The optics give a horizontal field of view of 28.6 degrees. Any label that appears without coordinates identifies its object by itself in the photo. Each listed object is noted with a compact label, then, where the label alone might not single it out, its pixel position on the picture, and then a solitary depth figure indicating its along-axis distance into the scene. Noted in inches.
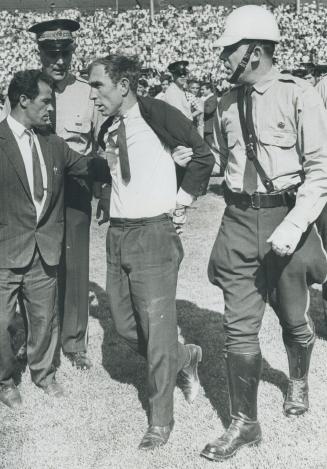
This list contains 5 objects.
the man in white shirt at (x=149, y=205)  145.0
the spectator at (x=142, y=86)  550.4
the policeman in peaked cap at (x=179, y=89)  464.8
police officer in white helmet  135.9
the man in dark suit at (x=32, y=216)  163.5
